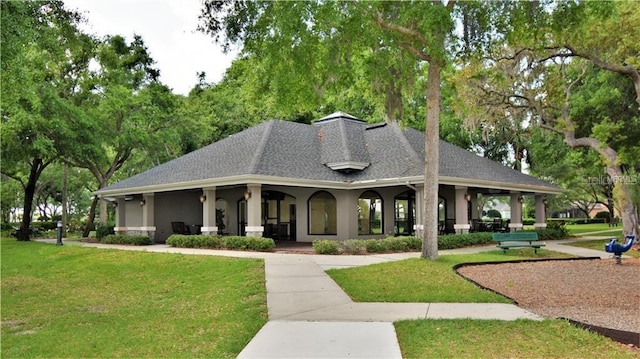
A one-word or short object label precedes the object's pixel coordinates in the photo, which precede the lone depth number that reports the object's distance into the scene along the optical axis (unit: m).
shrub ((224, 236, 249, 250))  18.22
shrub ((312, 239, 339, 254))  16.92
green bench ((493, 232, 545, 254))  17.02
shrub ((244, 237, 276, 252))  17.81
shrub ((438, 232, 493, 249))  18.89
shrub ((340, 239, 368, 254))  17.00
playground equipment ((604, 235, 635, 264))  14.49
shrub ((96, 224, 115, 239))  26.45
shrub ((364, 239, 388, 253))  17.31
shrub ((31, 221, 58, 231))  43.09
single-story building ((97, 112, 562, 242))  20.45
